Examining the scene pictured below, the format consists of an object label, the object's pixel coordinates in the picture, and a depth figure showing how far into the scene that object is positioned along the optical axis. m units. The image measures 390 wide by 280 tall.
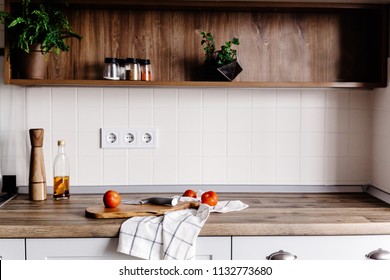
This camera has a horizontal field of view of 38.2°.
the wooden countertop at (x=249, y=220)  1.96
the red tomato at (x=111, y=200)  2.14
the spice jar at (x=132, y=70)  2.39
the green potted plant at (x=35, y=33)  2.27
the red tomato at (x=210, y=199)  2.23
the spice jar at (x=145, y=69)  2.42
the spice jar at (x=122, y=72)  2.43
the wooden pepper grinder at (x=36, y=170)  2.40
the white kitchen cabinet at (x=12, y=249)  1.97
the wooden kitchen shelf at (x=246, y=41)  2.53
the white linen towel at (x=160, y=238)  1.92
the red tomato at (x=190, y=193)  2.36
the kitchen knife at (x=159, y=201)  2.17
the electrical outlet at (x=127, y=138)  2.59
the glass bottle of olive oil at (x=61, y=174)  2.42
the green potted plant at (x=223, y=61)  2.40
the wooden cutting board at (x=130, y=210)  2.05
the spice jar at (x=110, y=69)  2.40
